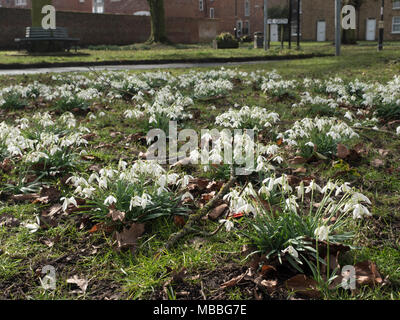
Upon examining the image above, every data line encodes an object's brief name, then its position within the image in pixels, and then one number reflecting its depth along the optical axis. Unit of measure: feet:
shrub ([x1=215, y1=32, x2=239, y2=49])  91.00
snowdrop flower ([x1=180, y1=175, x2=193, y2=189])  9.57
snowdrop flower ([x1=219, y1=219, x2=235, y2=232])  8.07
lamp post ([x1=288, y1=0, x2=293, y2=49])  69.31
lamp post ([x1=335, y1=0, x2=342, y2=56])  52.01
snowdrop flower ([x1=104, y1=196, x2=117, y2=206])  8.66
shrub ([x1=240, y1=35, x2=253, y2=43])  132.12
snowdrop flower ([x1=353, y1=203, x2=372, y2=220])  7.21
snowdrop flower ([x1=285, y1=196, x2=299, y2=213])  7.82
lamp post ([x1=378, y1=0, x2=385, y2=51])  59.21
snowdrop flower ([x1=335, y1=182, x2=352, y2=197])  7.68
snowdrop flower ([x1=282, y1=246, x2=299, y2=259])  6.91
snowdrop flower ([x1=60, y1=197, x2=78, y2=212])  8.86
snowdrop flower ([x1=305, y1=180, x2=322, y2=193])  8.14
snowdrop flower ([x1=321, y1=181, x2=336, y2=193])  7.97
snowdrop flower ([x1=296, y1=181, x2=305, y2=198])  7.82
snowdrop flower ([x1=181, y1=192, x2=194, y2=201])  9.39
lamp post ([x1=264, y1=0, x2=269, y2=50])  70.06
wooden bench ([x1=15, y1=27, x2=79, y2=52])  68.51
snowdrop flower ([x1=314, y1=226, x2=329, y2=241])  6.86
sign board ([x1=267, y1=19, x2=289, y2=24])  71.15
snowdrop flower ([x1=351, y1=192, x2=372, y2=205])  7.38
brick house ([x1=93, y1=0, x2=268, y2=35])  158.34
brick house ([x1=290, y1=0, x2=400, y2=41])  135.44
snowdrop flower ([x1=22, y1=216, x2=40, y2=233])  9.10
